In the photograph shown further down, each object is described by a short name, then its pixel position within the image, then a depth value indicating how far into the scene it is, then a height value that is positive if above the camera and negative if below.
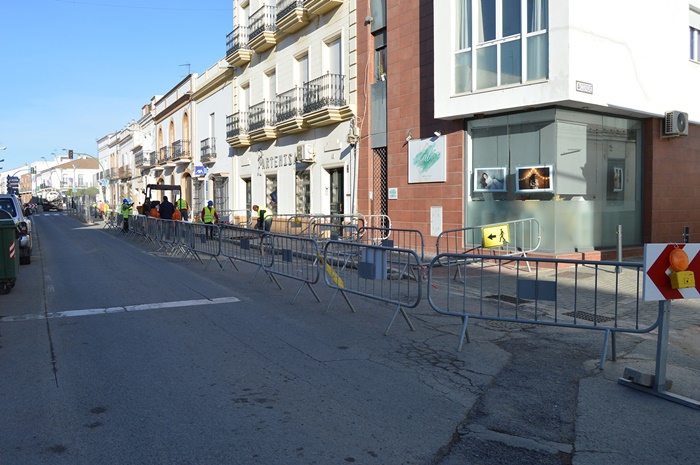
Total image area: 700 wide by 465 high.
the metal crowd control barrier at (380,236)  15.13 -0.82
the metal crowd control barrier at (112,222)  31.27 -0.71
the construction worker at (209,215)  20.31 -0.23
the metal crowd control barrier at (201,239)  14.03 -0.78
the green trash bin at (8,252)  9.95 -0.70
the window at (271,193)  27.41 +0.67
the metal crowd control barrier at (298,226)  17.86 -0.61
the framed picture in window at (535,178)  13.62 +0.62
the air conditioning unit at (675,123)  15.37 +2.09
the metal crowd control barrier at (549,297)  6.25 -1.37
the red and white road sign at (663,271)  5.09 -0.58
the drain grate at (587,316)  7.93 -1.52
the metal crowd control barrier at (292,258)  9.71 -0.87
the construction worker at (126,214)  28.01 -0.23
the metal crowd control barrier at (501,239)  12.10 -0.77
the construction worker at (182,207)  26.33 +0.07
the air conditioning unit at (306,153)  22.94 +2.08
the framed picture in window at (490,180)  14.88 +0.66
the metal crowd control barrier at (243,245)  11.59 -0.77
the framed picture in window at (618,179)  15.09 +0.65
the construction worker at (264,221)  20.77 -0.47
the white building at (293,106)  21.28 +4.17
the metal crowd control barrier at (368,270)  7.90 -0.90
